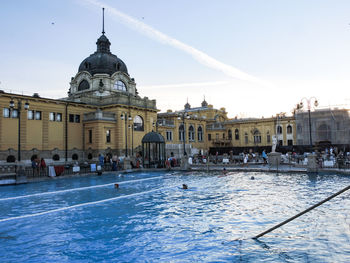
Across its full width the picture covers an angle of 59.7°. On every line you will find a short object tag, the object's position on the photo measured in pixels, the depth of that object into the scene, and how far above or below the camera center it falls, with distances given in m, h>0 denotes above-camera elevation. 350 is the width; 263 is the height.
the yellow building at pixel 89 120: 33.25 +4.18
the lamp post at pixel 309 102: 29.07 +4.20
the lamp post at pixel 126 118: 38.26 +4.32
